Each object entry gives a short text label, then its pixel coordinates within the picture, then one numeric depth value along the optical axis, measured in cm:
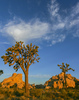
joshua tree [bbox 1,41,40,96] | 2089
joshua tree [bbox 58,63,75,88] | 3528
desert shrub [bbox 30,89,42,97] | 1551
